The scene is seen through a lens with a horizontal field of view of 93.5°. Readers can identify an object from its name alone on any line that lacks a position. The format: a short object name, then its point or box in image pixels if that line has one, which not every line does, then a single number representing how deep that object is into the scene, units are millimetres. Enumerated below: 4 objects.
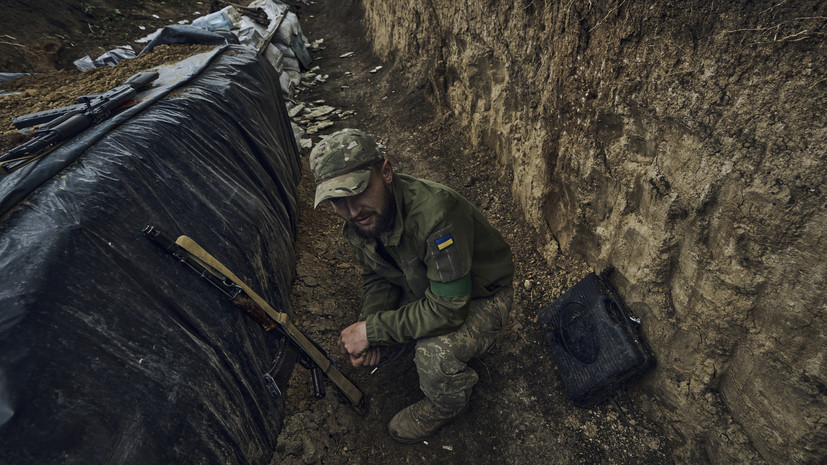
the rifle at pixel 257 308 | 1983
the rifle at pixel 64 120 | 1942
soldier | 2027
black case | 2340
